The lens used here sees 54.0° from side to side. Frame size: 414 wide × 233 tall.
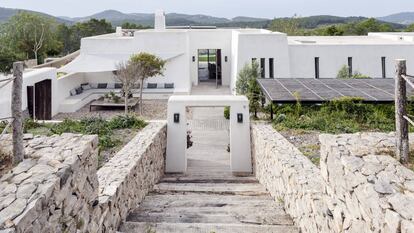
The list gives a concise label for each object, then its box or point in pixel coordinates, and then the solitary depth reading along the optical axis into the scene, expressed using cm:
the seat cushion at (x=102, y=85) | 2746
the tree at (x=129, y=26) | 5890
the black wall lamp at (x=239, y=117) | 1409
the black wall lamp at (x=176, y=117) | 1420
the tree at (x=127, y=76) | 2105
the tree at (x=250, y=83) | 1783
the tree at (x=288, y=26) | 5378
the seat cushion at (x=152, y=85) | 2730
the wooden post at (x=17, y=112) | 504
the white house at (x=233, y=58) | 2505
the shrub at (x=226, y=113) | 2200
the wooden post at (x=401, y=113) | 489
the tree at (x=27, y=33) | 4159
